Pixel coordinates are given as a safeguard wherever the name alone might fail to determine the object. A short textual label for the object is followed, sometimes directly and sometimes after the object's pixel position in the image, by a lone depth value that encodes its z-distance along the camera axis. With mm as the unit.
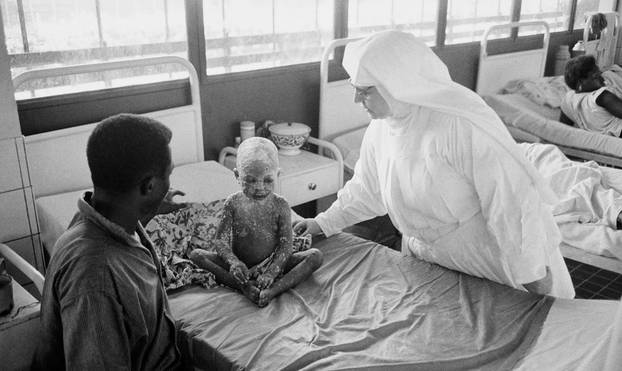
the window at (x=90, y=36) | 2848
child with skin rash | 2178
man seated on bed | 1271
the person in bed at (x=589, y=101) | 4676
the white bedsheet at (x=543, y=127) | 4551
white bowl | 3715
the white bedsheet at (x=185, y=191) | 2582
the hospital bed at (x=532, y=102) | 4594
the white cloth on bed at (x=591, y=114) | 4703
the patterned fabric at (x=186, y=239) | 2236
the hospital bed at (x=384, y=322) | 1774
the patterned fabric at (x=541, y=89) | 5418
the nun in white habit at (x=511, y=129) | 3000
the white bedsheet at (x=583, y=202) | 2979
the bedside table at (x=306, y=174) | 3436
